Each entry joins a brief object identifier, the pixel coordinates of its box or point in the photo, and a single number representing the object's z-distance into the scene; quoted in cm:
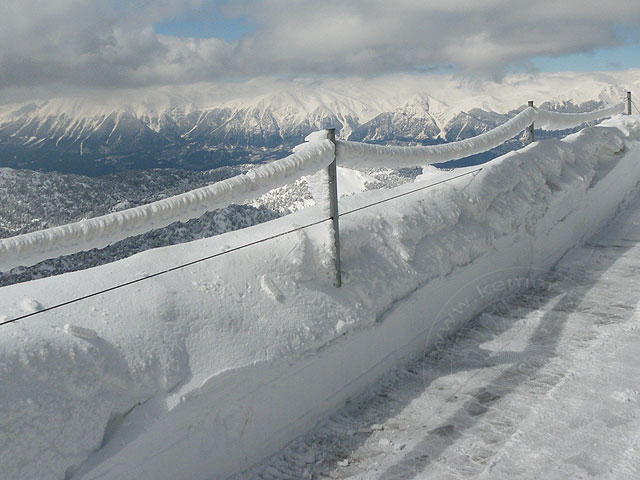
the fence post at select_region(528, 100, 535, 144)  603
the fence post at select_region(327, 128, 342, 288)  314
